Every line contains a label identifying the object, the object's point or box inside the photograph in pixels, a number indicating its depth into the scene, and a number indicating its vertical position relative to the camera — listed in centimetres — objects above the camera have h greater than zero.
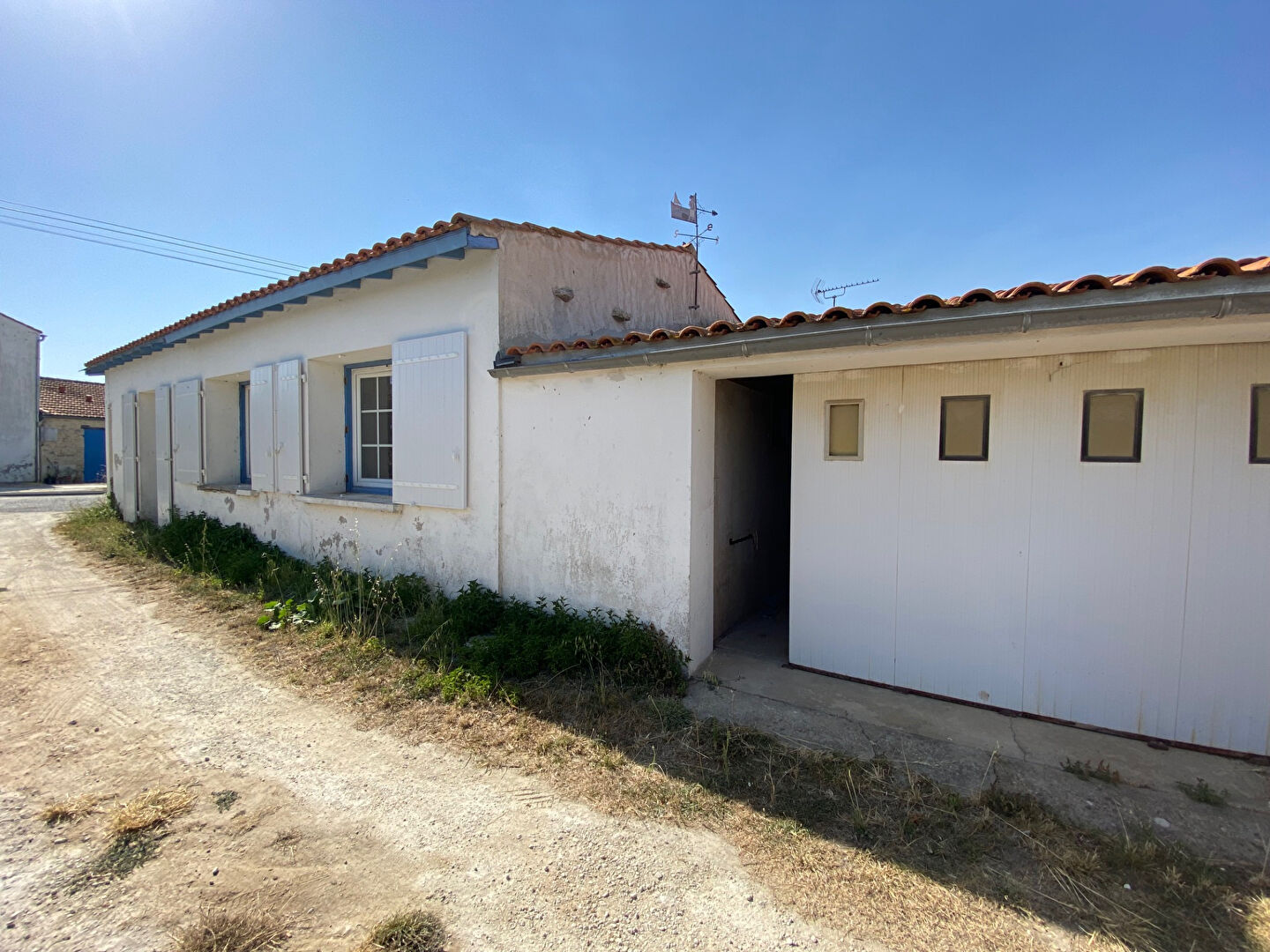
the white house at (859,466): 317 -7
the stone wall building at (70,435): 2288 +37
